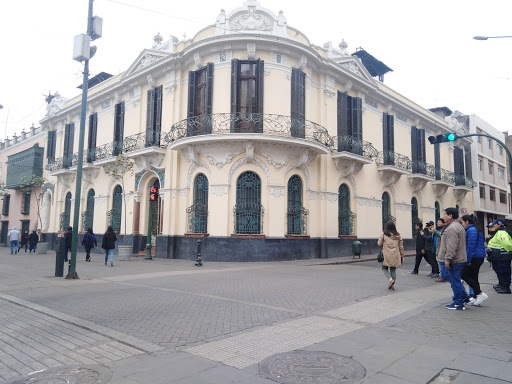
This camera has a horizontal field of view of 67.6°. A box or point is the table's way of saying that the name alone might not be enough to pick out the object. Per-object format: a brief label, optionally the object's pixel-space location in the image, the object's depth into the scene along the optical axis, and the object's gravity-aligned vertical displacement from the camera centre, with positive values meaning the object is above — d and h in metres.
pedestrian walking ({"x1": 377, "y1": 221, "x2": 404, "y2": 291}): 9.10 -0.40
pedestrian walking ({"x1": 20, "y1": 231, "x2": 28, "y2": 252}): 25.64 -0.76
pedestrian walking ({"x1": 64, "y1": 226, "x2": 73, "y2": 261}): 16.42 -0.38
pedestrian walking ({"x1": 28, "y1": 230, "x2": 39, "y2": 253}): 23.38 -0.72
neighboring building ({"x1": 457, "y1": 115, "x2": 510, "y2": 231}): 33.44 +5.81
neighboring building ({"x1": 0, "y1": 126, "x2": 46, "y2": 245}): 30.55 +4.38
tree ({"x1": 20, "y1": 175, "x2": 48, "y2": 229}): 27.58 +3.20
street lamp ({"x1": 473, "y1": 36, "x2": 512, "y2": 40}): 11.76 +6.13
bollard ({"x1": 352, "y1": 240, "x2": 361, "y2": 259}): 18.09 -0.68
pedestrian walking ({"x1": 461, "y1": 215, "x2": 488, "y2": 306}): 7.18 -0.51
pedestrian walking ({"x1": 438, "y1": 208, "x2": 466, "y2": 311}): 6.76 -0.43
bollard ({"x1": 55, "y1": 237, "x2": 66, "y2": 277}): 11.02 -0.79
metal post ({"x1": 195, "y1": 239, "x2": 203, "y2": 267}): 14.47 -0.97
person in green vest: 8.50 -0.47
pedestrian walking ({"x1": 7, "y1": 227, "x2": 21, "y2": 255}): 22.42 -0.56
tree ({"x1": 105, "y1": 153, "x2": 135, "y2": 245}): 19.33 +3.23
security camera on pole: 10.68 +4.80
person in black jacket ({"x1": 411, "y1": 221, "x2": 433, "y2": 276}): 12.35 -0.39
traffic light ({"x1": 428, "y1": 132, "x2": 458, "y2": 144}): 14.14 +3.60
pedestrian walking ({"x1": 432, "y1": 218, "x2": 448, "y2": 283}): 9.94 -0.25
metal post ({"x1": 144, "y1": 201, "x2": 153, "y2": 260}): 17.07 -0.71
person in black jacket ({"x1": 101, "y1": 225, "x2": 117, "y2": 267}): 15.45 -0.49
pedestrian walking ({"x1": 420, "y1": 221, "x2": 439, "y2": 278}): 12.02 -0.51
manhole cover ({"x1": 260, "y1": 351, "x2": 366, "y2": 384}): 3.63 -1.38
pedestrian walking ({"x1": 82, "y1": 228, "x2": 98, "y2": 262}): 16.91 -0.59
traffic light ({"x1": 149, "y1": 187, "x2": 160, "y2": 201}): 16.15 +1.51
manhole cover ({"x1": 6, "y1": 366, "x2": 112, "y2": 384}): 3.61 -1.43
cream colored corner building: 16.88 +4.04
